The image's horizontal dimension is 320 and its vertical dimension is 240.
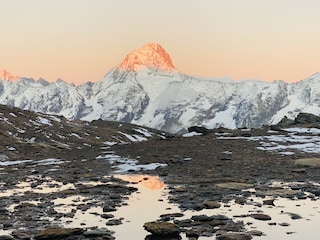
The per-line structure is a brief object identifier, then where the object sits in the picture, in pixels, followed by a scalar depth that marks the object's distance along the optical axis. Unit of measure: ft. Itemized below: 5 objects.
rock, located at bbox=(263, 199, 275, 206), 55.49
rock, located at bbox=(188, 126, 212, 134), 189.67
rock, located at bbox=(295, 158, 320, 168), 91.96
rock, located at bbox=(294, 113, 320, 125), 227.20
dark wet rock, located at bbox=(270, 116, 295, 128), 236.14
